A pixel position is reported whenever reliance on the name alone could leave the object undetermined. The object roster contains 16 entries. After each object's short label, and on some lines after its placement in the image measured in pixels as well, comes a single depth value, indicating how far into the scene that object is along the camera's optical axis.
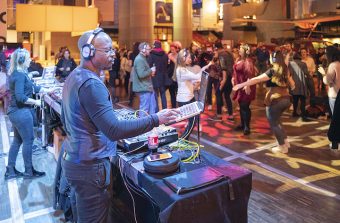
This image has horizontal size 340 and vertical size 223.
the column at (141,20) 21.52
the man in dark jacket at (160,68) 8.66
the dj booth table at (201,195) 2.31
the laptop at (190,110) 2.66
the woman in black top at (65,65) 10.34
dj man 2.18
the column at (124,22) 24.25
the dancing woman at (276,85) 5.79
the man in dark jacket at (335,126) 5.84
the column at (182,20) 23.10
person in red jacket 7.14
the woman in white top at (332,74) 6.12
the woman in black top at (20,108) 4.66
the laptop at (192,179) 2.37
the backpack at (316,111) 8.99
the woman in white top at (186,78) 6.43
